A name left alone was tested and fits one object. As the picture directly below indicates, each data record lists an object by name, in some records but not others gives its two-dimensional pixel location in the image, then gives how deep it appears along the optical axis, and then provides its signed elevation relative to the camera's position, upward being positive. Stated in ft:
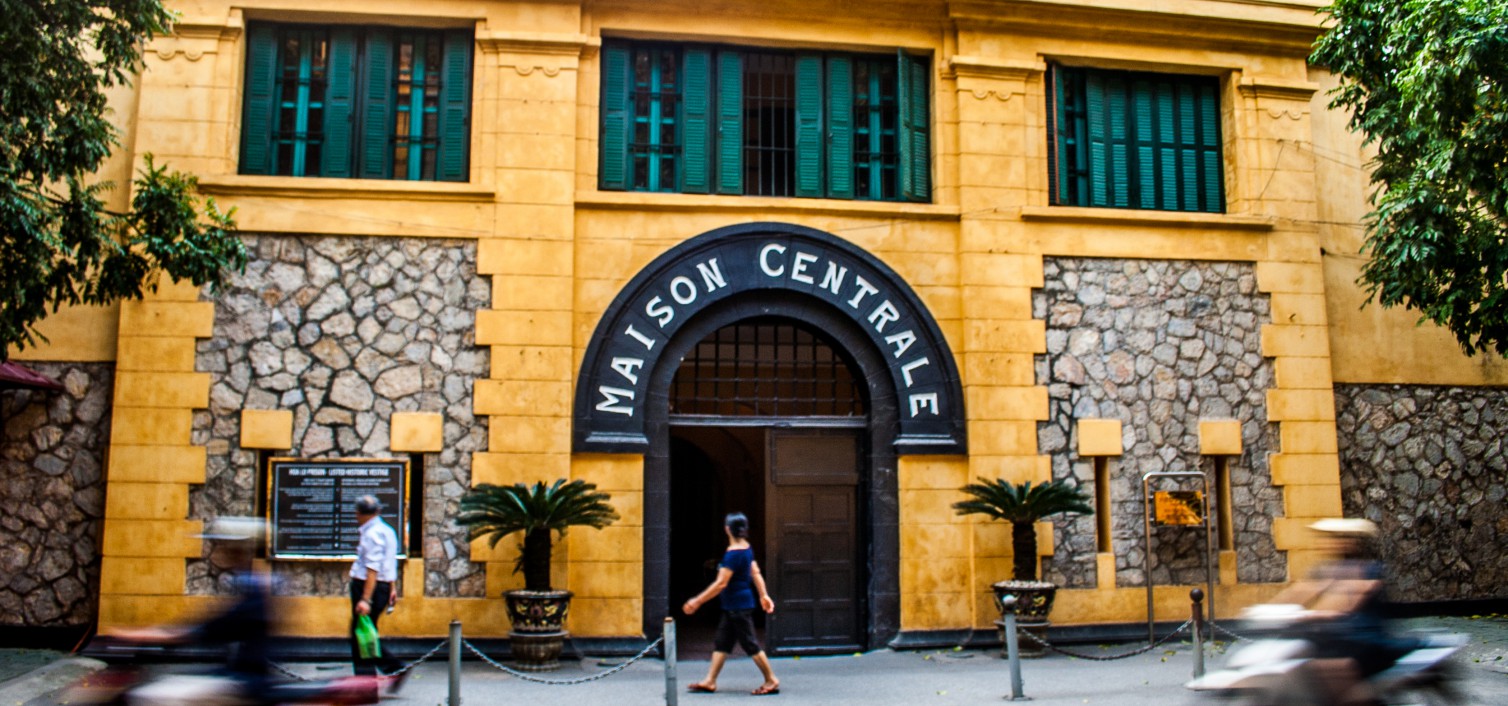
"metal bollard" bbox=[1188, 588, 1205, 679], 35.42 -3.47
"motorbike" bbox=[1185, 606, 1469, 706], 23.41 -3.39
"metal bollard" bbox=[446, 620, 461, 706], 31.27 -4.19
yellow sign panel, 45.83 -0.16
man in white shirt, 33.37 -1.77
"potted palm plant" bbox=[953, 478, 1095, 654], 42.91 -0.24
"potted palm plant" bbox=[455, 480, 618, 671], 39.68 -1.09
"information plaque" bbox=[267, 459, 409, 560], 42.14 -0.01
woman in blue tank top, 35.17 -2.64
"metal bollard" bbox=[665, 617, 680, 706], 31.50 -4.37
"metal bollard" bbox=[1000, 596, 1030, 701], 34.30 -3.97
